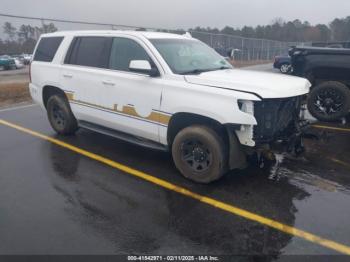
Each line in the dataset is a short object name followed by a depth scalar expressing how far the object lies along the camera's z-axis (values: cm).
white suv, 439
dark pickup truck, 770
